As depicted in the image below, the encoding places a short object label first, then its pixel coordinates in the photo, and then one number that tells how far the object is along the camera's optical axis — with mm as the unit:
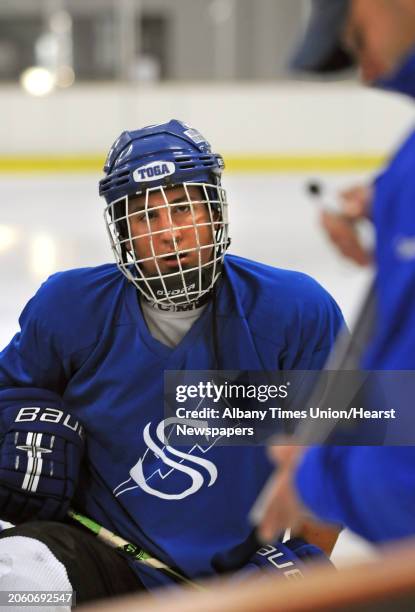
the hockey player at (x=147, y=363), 6527
